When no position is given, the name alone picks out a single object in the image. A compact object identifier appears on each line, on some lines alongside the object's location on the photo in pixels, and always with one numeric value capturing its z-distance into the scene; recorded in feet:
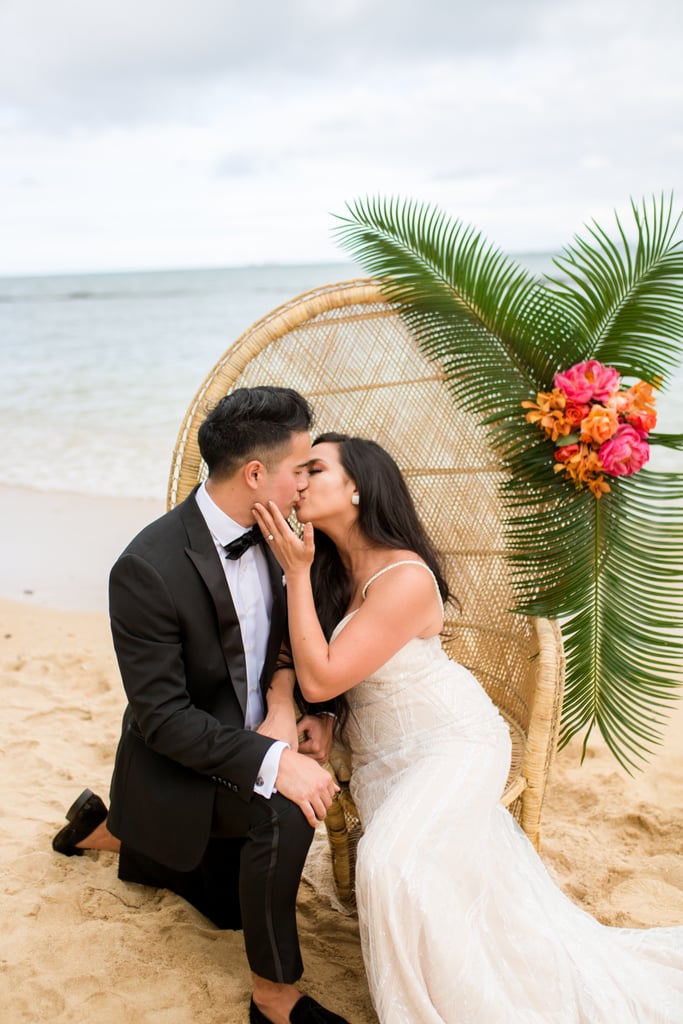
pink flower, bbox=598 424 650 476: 9.39
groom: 7.45
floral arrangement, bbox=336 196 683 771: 9.63
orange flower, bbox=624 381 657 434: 9.52
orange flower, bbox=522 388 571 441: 9.65
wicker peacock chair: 10.73
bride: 6.95
